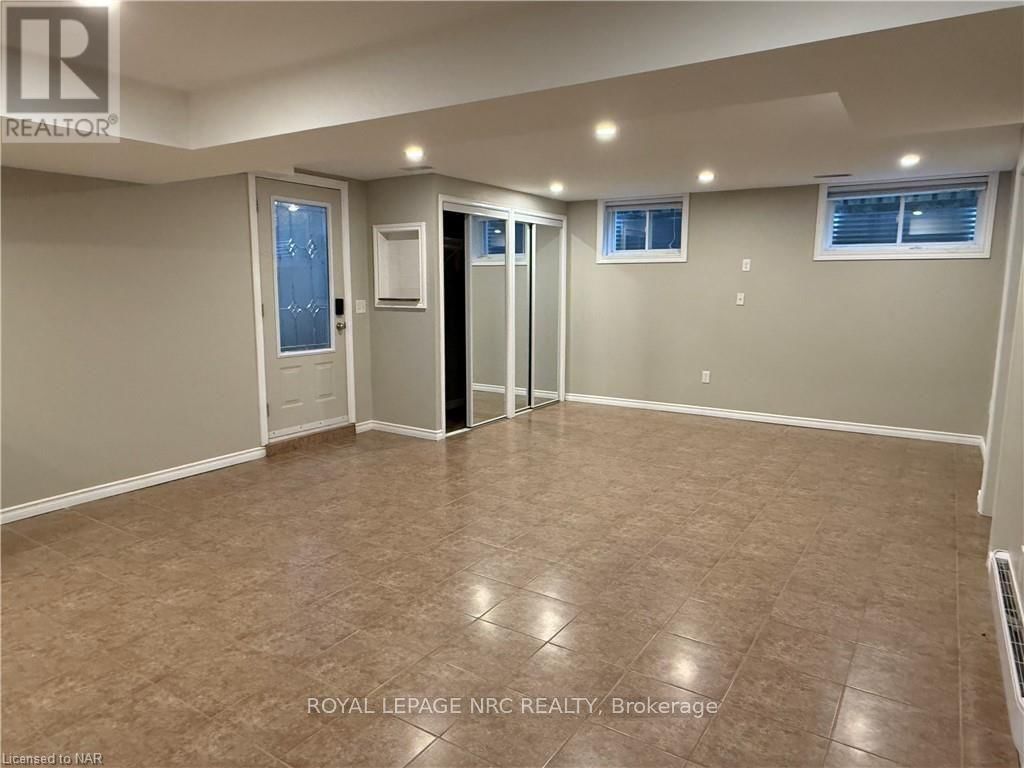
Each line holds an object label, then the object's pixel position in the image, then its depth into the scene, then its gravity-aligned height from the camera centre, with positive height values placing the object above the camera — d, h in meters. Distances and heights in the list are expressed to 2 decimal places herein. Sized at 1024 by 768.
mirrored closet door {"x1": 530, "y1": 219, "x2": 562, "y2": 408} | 6.95 -0.02
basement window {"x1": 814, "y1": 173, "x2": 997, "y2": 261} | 5.24 +0.73
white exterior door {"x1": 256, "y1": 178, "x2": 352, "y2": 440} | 4.92 -0.01
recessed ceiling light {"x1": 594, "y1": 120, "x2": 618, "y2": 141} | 3.49 +1.00
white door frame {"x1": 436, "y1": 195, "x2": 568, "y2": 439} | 5.43 +0.18
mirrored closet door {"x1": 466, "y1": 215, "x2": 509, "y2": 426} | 6.04 -0.13
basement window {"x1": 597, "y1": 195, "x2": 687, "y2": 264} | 6.61 +0.78
